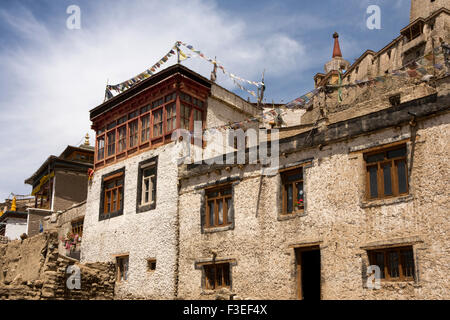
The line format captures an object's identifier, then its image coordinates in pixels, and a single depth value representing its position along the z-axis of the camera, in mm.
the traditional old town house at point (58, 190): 33062
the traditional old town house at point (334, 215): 14281
